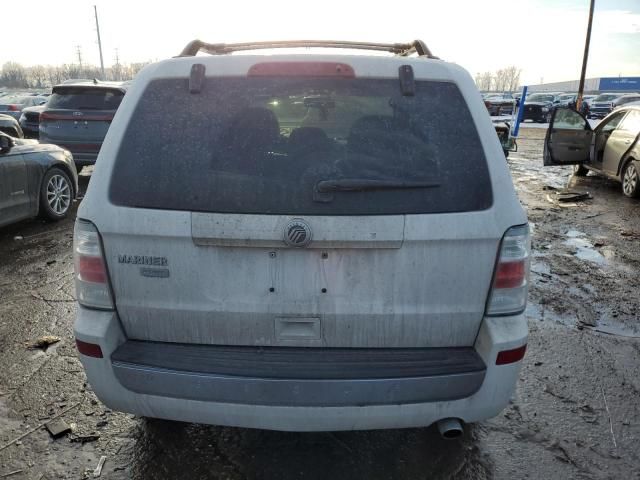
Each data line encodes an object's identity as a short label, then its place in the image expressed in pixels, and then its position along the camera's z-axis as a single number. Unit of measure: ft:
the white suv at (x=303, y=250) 6.61
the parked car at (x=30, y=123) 45.91
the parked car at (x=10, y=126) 40.50
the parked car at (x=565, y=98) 133.49
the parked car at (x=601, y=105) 118.42
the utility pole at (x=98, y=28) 214.90
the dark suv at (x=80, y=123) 31.07
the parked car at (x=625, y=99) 110.26
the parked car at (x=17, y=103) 70.18
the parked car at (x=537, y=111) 106.01
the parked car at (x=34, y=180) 20.30
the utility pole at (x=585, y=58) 90.17
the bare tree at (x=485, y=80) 498.77
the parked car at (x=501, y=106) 119.75
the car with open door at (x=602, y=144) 31.12
